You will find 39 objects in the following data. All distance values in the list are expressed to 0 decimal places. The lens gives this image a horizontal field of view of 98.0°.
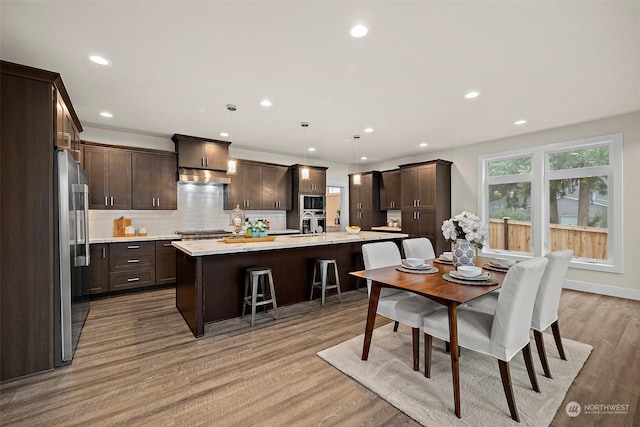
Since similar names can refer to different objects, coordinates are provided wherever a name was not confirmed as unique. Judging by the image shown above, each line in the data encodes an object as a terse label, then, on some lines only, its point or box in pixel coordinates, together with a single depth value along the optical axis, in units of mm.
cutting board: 4691
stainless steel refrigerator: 2332
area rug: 1751
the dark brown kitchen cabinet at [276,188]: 6188
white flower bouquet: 2406
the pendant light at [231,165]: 3863
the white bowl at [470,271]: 2180
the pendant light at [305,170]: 4496
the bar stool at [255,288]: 3084
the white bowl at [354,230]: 4727
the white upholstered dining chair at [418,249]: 3221
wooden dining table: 1782
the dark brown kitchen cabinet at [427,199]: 5852
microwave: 6512
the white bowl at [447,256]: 2999
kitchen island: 2920
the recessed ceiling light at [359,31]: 2137
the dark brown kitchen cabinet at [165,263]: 4642
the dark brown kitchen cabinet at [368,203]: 7328
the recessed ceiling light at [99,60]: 2539
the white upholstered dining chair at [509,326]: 1674
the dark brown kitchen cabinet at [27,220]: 2158
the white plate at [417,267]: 2520
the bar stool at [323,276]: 3709
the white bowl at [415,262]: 2559
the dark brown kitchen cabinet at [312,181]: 6453
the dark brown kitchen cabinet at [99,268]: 4102
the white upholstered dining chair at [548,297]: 2064
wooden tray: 3432
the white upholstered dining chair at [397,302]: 2210
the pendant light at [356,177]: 5160
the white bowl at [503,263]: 2656
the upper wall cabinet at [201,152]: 4988
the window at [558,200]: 4289
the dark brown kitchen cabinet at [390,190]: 6996
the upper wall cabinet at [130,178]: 4395
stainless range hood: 4977
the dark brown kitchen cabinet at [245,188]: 5730
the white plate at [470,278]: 2154
